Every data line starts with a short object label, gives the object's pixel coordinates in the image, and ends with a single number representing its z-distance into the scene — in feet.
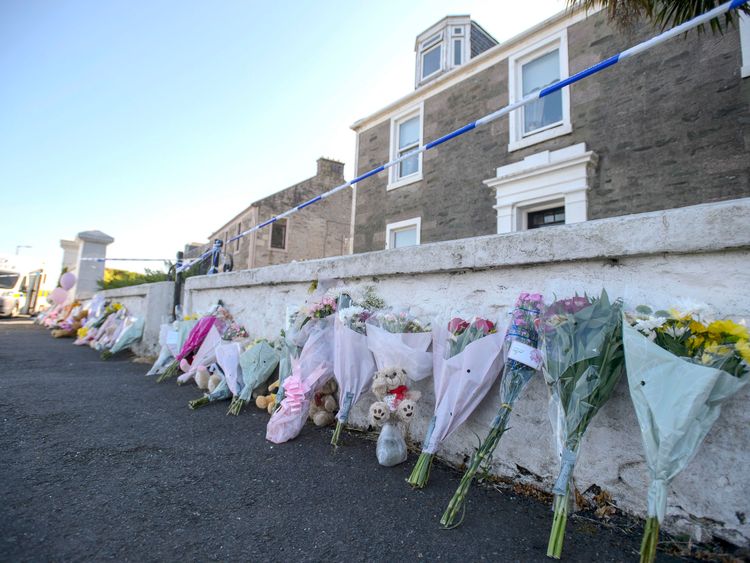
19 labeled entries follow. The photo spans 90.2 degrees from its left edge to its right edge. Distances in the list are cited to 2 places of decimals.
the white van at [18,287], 56.44
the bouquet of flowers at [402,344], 8.48
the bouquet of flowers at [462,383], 7.45
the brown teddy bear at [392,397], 8.33
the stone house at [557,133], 19.33
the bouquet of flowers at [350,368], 9.49
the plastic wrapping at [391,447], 8.37
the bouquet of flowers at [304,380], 9.82
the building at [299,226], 67.26
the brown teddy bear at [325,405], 10.83
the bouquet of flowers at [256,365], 12.81
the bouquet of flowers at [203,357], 15.61
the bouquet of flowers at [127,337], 22.90
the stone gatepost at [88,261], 44.14
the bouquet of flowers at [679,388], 4.98
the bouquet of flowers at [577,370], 5.90
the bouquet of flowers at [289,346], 11.23
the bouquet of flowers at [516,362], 6.84
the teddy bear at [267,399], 12.25
